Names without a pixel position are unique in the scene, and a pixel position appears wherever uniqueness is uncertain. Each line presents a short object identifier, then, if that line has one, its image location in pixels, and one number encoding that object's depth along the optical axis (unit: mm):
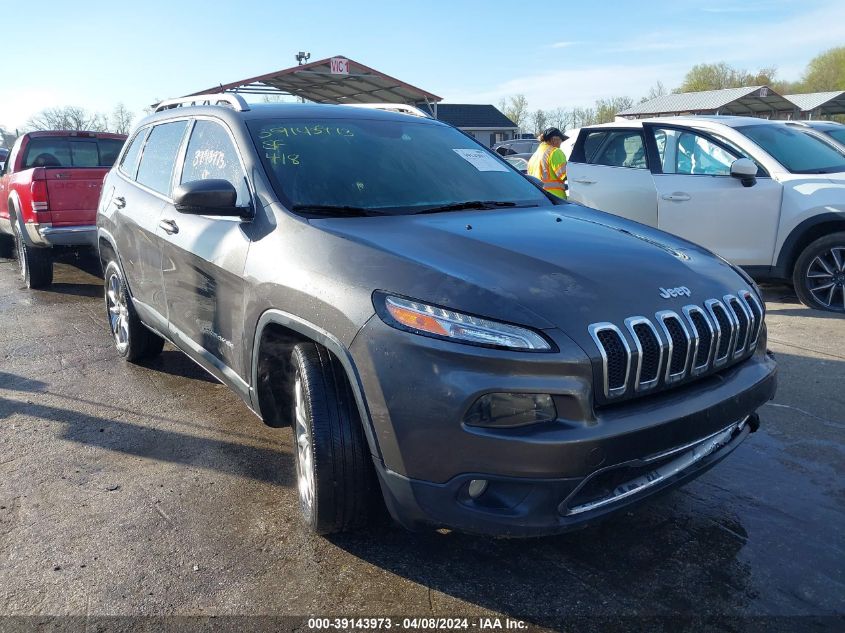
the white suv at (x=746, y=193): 6348
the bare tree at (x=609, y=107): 71500
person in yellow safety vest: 7773
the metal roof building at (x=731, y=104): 30172
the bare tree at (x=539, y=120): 81450
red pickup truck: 7738
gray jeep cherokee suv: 2191
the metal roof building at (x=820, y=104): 32312
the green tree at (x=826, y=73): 61991
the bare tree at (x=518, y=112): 86019
